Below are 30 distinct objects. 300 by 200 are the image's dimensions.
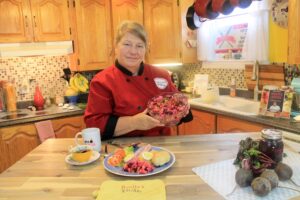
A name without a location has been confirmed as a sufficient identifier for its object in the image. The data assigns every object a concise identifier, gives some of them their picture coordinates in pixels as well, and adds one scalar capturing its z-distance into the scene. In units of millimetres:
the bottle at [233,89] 2727
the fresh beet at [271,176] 826
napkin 820
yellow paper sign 835
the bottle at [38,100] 2775
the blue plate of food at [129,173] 975
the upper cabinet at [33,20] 2455
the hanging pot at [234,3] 1714
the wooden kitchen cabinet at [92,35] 2750
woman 1376
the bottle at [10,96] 2654
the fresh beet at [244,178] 861
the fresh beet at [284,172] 892
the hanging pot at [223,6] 1802
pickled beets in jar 960
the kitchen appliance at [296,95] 2023
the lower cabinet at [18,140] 2346
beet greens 904
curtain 2367
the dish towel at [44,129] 2395
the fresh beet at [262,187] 797
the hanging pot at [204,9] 1967
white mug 1215
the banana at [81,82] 2957
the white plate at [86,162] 1094
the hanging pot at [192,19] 2303
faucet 2463
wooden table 879
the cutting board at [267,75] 2299
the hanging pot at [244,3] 1695
